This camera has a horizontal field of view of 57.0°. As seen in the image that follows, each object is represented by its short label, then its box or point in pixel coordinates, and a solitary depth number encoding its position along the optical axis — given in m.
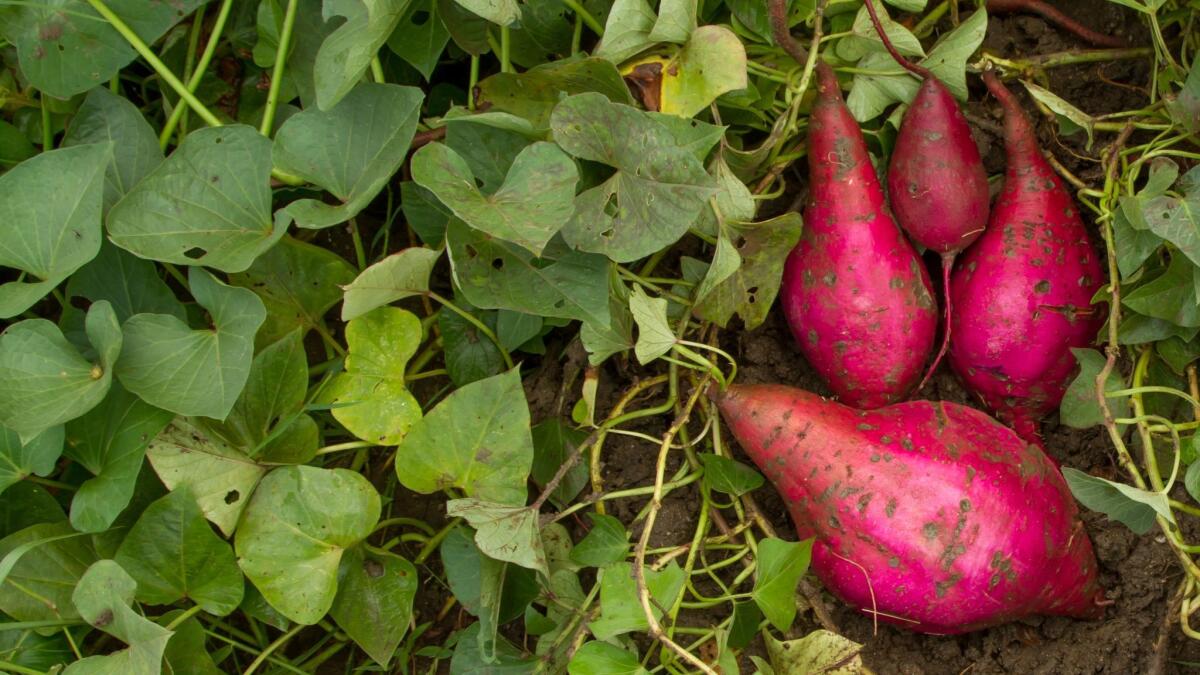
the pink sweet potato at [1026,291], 1.04
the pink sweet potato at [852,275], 1.03
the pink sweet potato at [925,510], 0.97
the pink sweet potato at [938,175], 1.03
